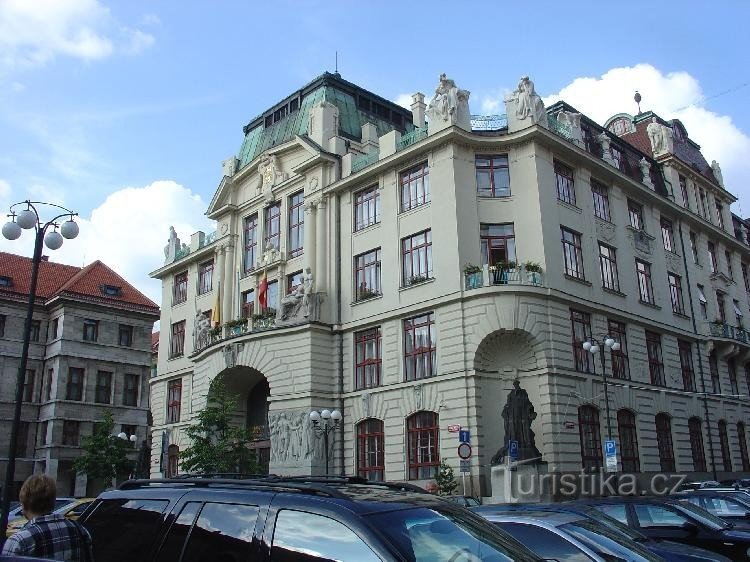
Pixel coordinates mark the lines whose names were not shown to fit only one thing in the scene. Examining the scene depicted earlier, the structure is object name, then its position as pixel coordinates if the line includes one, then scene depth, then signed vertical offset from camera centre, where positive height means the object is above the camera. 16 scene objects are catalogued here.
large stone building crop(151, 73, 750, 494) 28.48 +7.96
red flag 36.19 +8.92
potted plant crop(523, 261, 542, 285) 28.42 +7.62
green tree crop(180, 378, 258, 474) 28.39 +1.26
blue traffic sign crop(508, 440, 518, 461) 25.31 +0.85
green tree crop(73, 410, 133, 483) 40.94 +1.27
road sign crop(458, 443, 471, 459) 24.31 +0.81
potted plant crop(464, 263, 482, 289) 28.50 +7.57
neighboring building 49.03 +8.20
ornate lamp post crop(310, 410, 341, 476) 28.70 +2.27
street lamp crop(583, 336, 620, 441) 24.62 +4.30
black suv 4.80 -0.33
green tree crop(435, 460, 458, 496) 26.58 -0.19
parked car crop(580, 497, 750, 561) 11.70 -0.82
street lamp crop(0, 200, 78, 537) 15.77 +5.46
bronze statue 25.95 +1.72
